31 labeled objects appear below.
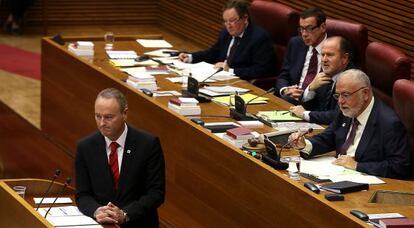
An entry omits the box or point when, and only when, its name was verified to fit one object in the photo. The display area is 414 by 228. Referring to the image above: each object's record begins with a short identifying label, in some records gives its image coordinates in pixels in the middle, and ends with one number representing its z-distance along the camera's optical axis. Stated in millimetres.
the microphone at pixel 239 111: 13336
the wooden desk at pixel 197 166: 10570
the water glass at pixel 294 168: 10945
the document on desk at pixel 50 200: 10680
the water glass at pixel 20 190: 10750
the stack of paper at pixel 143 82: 14727
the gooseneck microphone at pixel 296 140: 11825
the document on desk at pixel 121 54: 16812
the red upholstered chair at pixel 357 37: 14375
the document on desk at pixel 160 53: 17216
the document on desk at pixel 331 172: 10984
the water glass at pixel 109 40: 17698
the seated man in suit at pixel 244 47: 16094
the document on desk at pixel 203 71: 15753
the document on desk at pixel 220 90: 14672
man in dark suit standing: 10531
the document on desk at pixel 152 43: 17891
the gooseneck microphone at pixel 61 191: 9756
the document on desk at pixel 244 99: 14242
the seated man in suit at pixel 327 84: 13195
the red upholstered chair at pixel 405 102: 11875
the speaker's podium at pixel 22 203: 9680
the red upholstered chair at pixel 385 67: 12977
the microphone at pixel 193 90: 14234
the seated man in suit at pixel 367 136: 11309
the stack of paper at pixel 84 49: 16719
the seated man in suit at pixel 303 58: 14500
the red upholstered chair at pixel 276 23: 16250
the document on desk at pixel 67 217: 9805
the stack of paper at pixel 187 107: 13453
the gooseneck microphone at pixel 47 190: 9969
